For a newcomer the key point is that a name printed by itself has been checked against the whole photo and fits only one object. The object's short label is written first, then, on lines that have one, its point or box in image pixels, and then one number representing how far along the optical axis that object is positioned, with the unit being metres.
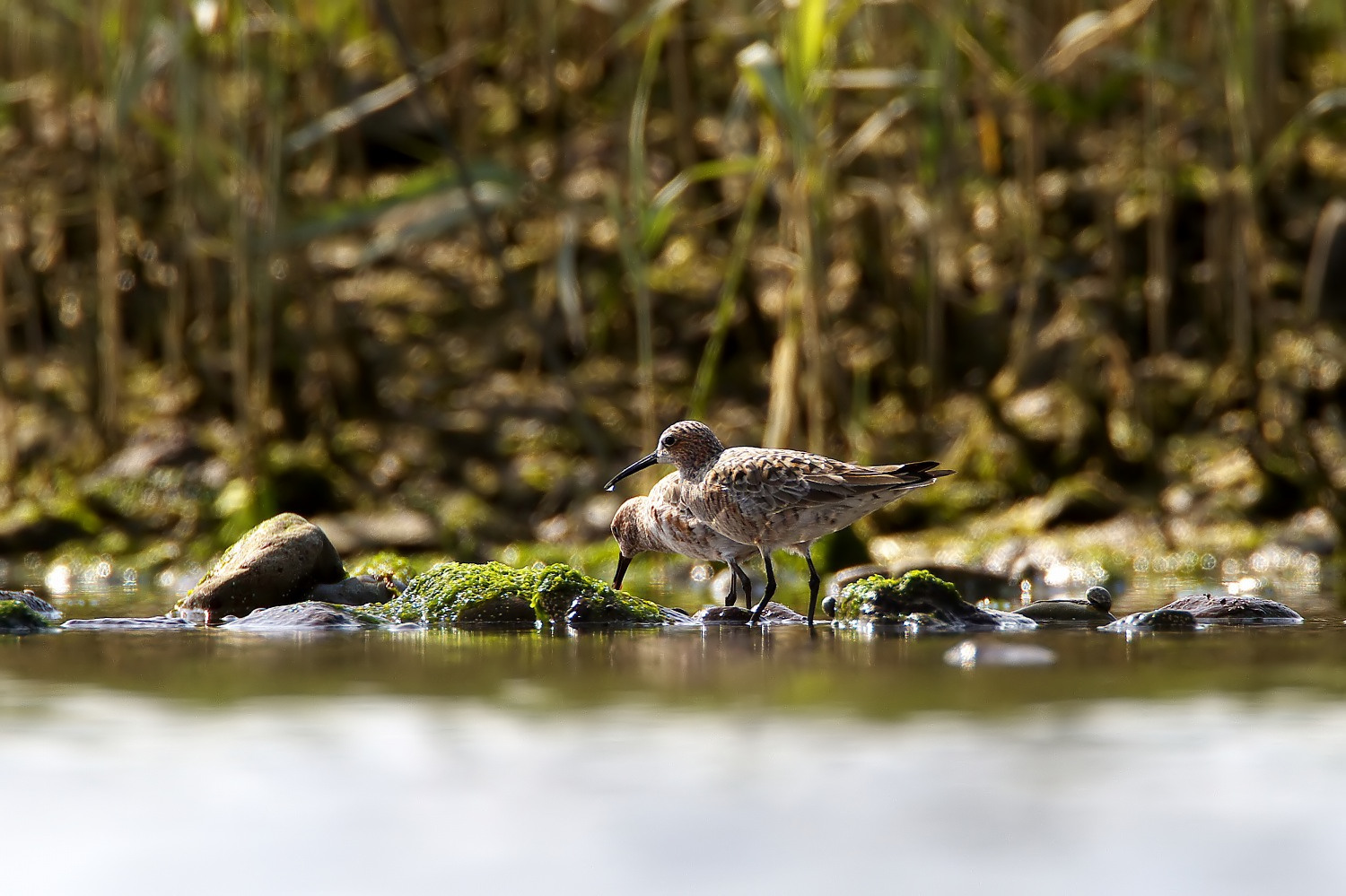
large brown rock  16.98
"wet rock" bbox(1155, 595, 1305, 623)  15.91
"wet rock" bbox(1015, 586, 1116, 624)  16.12
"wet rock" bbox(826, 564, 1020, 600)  19.56
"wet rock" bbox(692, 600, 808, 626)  16.41
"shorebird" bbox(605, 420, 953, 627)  15.73
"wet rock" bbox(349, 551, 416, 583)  19.22
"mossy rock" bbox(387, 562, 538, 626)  16.27
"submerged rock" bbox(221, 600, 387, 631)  16.00
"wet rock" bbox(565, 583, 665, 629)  16.14
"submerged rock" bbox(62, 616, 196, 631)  16.14
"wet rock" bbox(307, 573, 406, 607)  17.41
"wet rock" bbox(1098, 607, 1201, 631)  15.60
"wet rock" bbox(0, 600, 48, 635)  15.83
